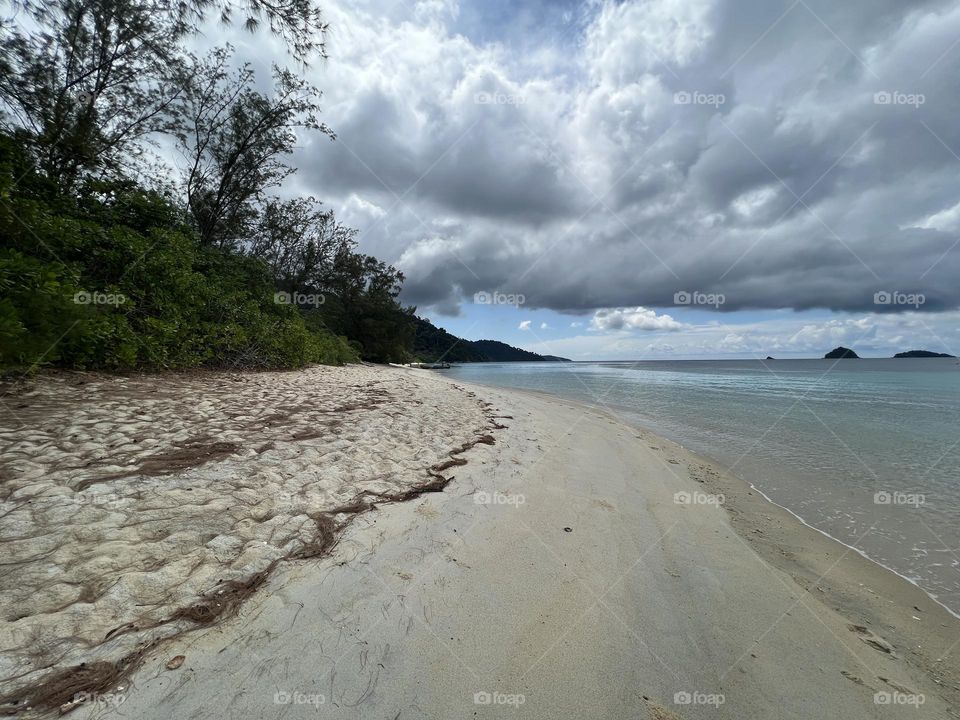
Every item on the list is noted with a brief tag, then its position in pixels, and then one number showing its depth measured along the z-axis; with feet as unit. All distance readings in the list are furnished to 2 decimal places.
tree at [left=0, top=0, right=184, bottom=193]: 28.68
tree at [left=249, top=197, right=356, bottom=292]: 72.84
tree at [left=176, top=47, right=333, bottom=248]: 47.24
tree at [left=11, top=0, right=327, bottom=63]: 21.61
